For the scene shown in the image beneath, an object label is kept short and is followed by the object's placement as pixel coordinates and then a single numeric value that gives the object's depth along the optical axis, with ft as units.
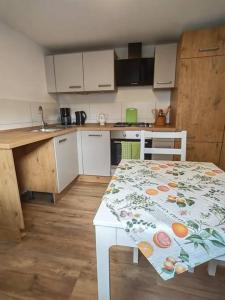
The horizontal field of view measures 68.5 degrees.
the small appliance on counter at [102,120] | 8.52
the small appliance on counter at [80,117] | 9.05
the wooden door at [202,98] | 6.30
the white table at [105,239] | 1.82
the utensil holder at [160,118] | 8.03
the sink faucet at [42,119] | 7.82
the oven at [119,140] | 7.47
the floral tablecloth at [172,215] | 1.58
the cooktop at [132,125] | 7.83
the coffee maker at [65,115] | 9.01
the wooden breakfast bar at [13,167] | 4.19
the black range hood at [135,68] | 7.81
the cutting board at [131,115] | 8.84
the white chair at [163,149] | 4.36
